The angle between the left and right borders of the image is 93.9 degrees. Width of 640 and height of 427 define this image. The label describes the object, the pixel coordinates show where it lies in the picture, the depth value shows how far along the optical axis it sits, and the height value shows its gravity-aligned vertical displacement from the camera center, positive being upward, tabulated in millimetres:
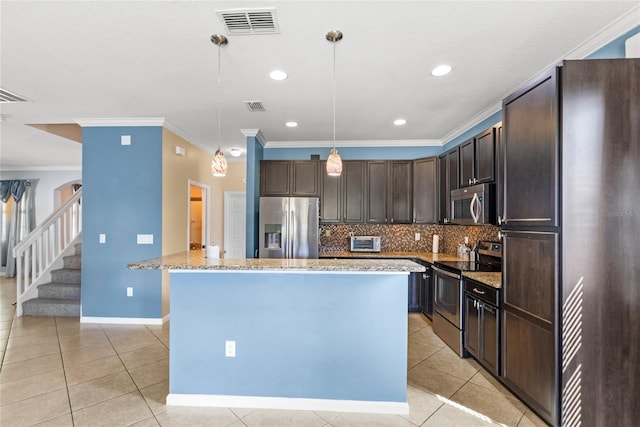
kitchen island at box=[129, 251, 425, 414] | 2252 -915
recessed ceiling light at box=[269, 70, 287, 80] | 2745 +1346
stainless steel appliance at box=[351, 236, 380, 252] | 4887 -394
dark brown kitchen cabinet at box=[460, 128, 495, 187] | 3113 +684
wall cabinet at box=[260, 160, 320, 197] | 4914 +672
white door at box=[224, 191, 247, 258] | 6793 -124
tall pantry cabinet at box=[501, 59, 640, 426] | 1779 -131
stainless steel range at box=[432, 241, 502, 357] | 3191 -822
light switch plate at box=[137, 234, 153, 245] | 4125 -299
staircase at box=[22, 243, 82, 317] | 4430 -1192
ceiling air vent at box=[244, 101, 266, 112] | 3449 +1343
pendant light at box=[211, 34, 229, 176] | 2271 +464
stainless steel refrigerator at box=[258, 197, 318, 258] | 4414 -124
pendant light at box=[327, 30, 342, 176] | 2465 +456
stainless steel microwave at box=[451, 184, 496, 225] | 3102 +167
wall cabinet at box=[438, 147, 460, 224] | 3984 +555
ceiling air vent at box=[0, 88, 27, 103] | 3176 +1332
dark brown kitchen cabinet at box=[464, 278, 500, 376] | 2562 -971
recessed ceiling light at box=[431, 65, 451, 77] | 2650 +1349
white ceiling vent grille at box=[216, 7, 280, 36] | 1949 +1346
